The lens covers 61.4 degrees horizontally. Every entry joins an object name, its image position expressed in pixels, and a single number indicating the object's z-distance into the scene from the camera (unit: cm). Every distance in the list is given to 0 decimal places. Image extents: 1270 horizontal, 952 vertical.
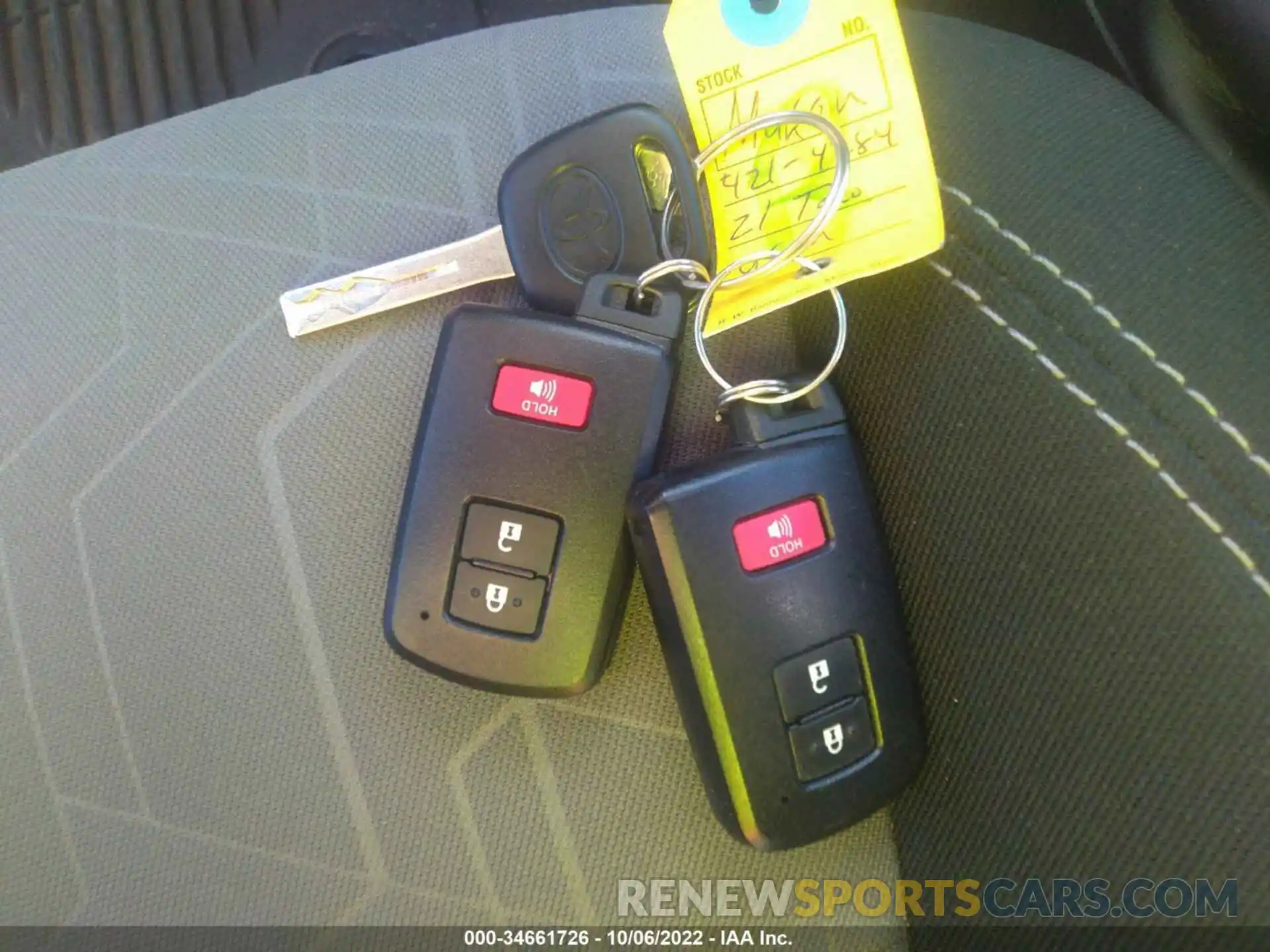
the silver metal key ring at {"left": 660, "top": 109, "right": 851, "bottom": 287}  18
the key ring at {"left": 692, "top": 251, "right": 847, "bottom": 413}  18
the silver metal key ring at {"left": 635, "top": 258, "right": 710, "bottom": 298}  18
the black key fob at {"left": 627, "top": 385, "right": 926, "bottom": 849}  17
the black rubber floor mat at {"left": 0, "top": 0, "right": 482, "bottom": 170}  32
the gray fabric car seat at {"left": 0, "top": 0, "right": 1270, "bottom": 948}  16
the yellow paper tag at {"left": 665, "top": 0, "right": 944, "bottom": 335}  18
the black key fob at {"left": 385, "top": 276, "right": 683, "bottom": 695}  18
